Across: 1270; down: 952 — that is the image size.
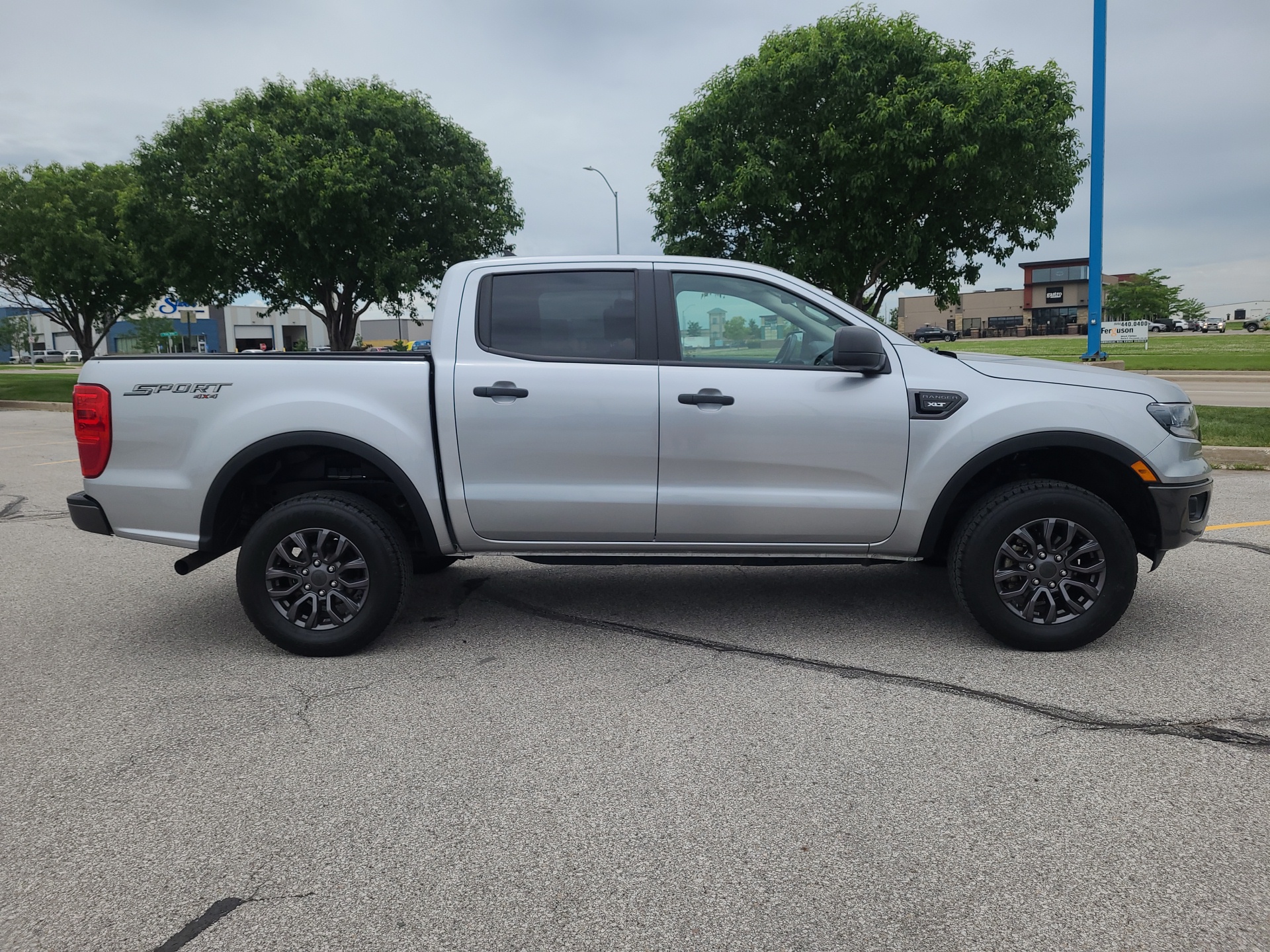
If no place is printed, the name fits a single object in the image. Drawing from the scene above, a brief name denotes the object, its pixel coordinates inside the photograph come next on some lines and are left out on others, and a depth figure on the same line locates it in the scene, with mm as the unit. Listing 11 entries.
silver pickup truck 4367
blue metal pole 16844
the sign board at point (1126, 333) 62312
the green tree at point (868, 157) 18094
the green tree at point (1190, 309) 118625
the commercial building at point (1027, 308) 125875
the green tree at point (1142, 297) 110625
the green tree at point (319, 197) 23828
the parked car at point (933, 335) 78000
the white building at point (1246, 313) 158088
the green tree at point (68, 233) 29297
